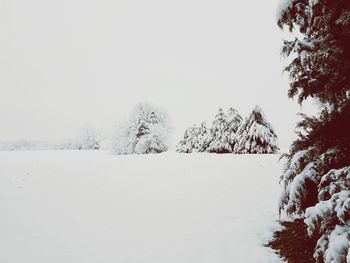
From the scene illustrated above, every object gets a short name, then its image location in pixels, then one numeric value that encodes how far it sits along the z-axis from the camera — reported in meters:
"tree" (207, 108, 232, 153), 29.37
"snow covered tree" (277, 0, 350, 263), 3.40
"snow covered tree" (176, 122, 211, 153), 33.88
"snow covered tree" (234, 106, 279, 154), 24.89
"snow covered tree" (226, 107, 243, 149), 28.69
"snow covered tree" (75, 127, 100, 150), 65.69
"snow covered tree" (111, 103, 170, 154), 33.12
